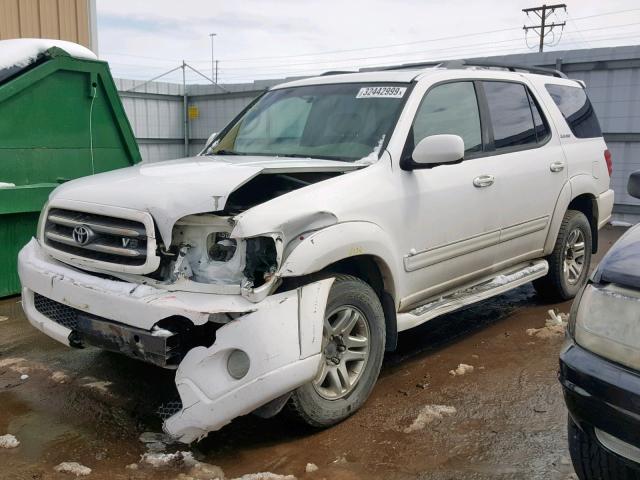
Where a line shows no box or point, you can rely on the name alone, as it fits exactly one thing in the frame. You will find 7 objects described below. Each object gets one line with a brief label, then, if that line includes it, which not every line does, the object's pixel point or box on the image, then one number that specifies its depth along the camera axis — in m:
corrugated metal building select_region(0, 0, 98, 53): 8.09
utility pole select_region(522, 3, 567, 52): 36.14
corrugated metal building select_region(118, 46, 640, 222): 9.13
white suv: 2.85
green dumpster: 5.53
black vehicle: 2.08
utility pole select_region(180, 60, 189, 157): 13.91
